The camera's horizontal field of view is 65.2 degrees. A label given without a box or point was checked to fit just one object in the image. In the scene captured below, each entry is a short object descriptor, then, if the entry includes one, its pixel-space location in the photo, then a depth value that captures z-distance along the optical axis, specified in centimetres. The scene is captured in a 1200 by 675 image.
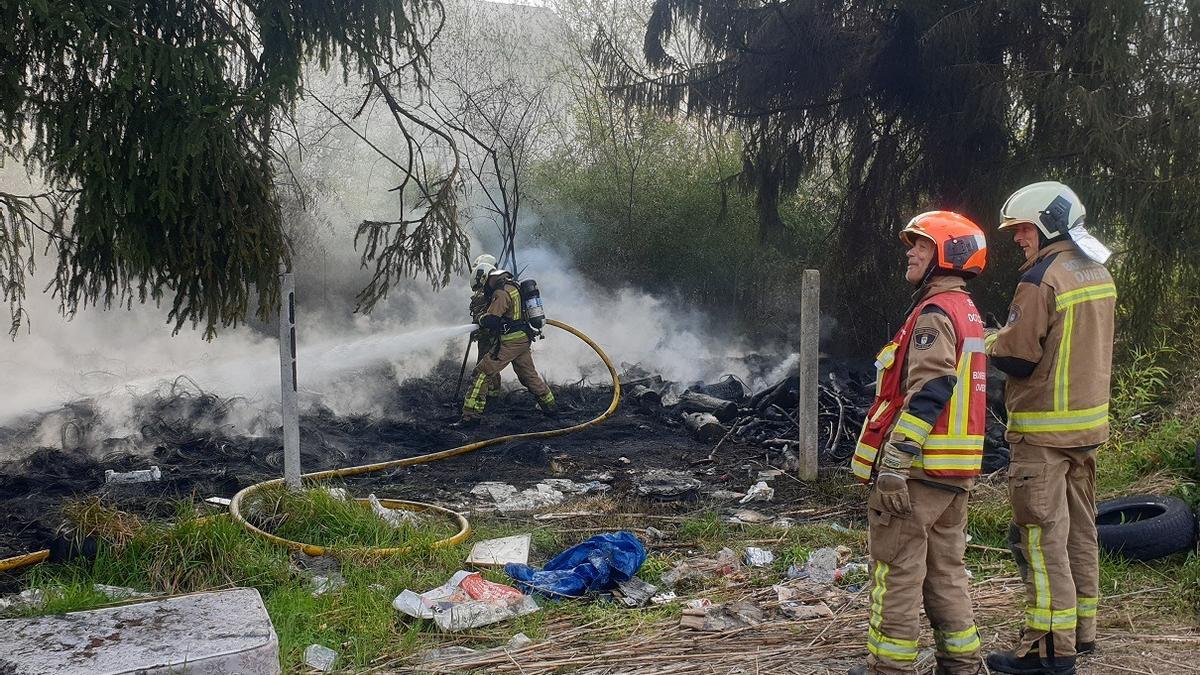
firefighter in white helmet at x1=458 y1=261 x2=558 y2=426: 1018
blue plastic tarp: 461
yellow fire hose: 471
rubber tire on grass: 494
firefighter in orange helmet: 337
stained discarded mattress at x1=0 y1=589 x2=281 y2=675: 313
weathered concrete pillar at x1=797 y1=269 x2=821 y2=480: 716
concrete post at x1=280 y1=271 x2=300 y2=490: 557
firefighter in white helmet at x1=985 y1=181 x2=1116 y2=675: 369
